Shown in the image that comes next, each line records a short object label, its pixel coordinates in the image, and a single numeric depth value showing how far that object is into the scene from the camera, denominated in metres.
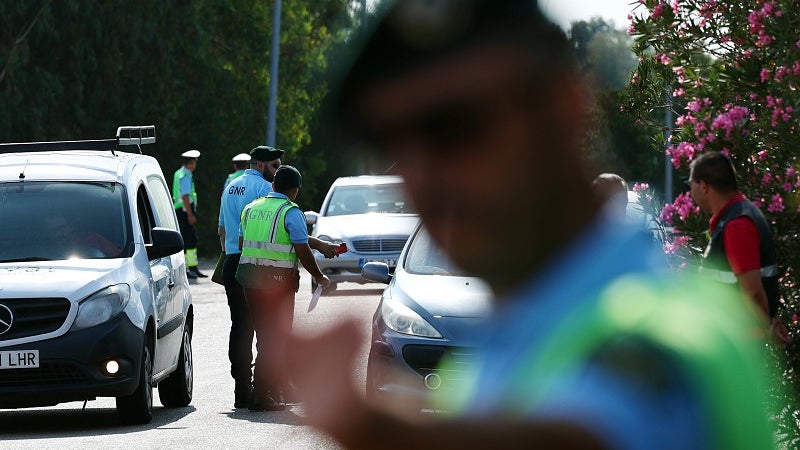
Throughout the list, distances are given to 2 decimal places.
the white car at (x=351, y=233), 43.97
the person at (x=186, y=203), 49.03
